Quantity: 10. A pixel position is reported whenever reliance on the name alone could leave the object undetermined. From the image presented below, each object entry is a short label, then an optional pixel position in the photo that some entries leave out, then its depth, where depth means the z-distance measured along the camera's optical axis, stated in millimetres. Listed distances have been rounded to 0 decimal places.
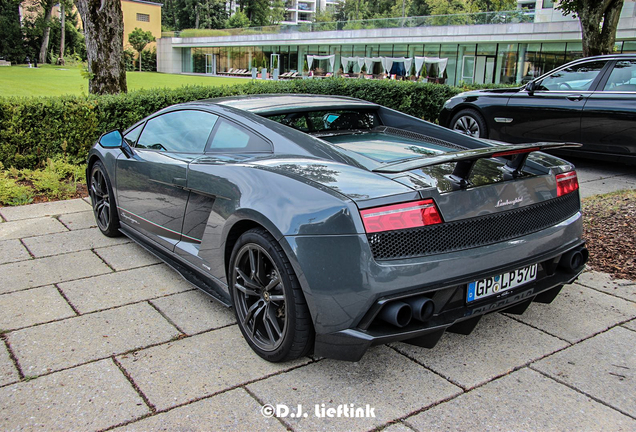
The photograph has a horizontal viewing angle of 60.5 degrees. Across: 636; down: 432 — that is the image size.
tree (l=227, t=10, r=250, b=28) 90688
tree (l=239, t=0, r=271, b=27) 101562
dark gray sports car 2475
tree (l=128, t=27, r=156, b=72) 72625
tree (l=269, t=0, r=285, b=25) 108562
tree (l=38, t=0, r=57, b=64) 63681
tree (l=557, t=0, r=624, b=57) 11445
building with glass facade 36469
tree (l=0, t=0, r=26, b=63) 62844
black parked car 7270
